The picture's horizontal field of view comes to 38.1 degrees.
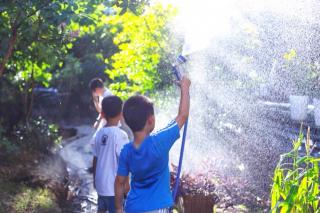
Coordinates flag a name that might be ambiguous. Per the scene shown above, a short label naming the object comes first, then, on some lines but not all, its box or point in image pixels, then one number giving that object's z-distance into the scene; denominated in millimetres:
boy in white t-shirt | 3660
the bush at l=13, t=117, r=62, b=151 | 7137
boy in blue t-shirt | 2605
